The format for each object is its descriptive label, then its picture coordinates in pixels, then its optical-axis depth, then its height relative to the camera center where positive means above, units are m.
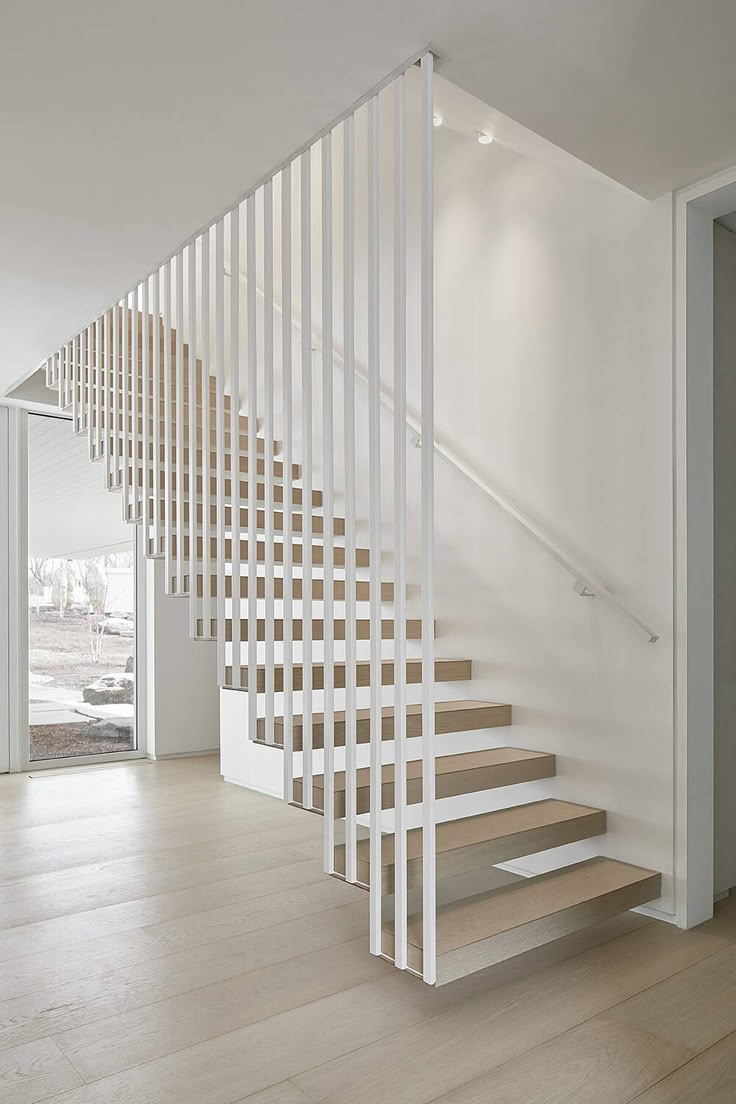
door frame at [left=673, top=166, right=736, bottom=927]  2.95 +0.02
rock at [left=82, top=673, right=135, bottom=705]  6.15 -1.02
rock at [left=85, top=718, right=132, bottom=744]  6.13 -1.29
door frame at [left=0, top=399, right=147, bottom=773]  5.68 -0.38
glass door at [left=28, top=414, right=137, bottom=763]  5.92 -0.38
